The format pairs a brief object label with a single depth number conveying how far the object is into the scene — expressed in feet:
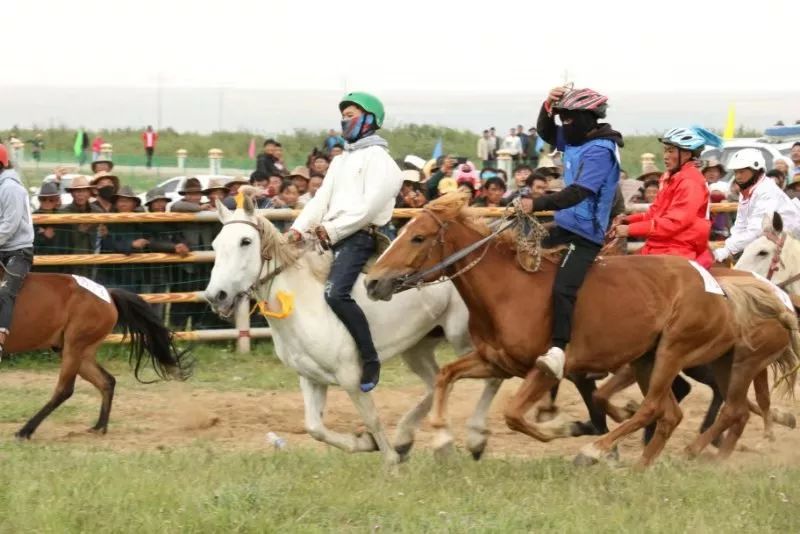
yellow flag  98.38
